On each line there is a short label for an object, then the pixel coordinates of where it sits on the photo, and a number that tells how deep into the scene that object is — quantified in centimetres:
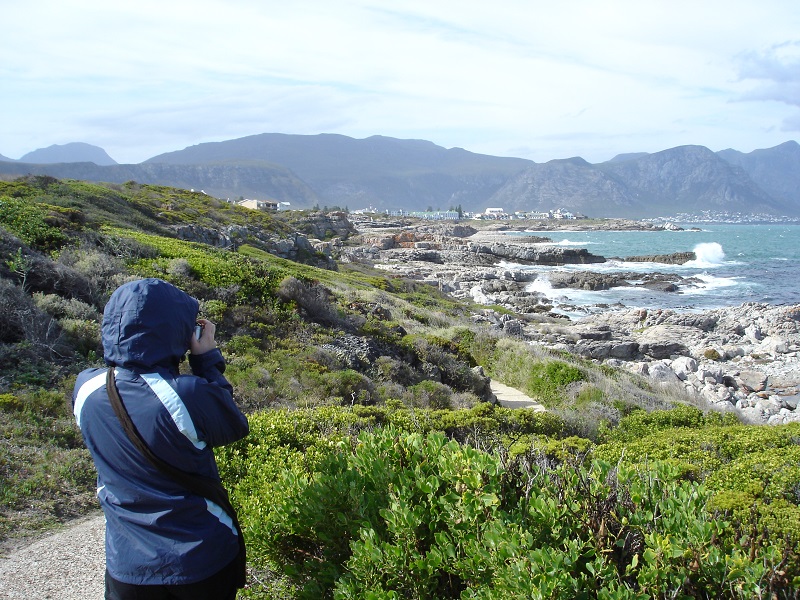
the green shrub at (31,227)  1235
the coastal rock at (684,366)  2170
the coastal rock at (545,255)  7125
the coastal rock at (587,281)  5275
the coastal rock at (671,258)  7306
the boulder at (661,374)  2038
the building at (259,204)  8279
